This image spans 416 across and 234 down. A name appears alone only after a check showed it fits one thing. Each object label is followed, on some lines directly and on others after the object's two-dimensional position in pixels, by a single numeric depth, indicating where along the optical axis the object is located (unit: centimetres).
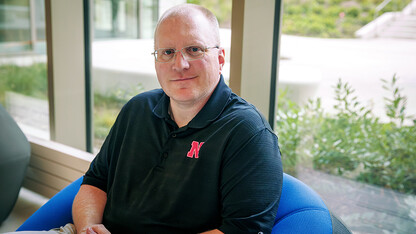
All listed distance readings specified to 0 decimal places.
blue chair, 152
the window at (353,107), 205
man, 140
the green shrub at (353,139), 207
